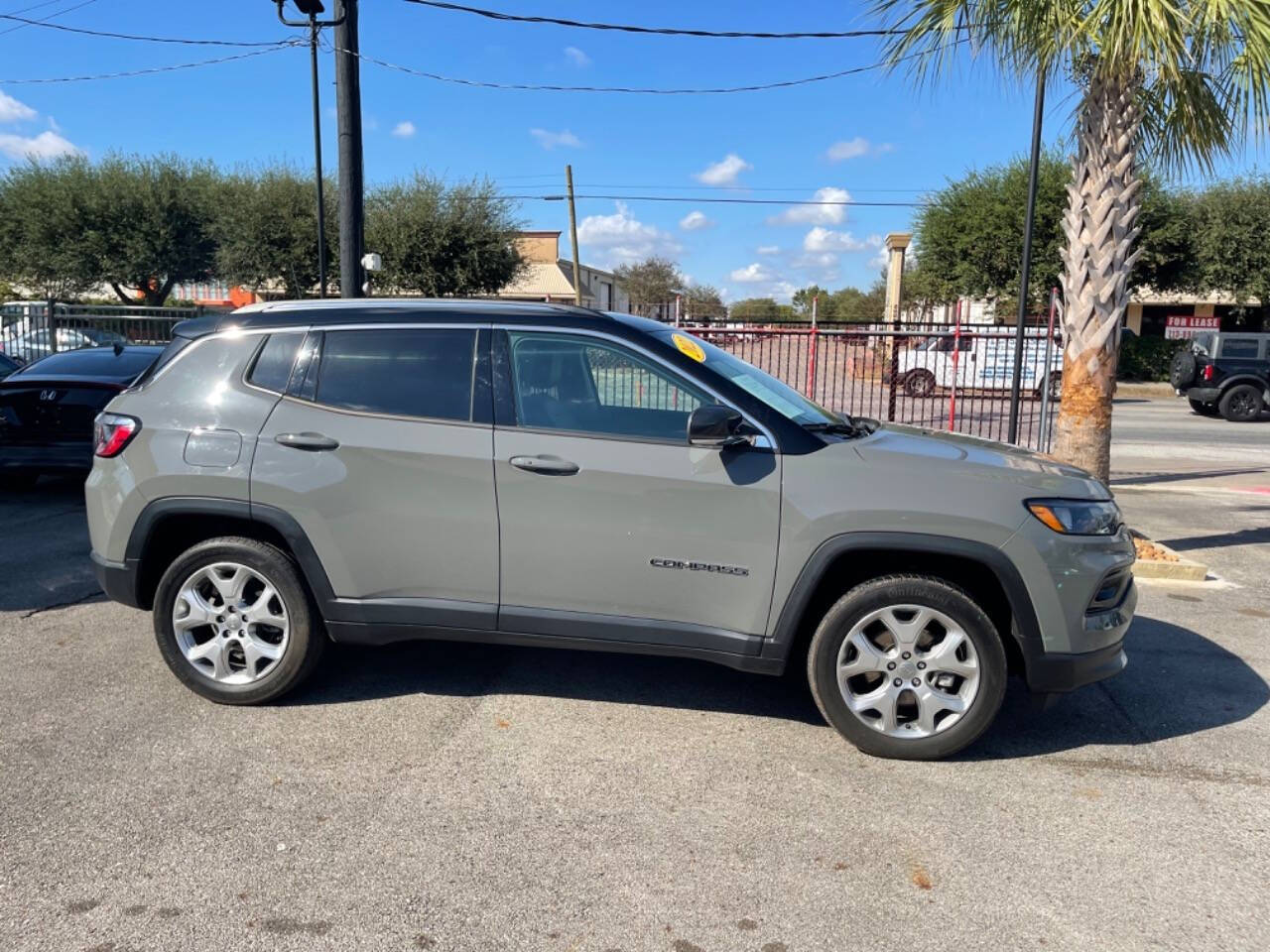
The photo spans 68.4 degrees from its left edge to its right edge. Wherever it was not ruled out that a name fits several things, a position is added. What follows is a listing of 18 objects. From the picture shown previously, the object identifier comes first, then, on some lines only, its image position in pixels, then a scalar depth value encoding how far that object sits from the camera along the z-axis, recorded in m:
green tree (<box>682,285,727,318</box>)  59.05
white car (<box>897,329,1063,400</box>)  19.08
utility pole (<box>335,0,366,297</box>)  9.54
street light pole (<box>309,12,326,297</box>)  17.92
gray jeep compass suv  3.74
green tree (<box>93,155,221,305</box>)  34.56
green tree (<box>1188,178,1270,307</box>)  30.31
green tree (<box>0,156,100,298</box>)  33.94
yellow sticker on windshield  4.12
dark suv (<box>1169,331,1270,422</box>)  20.25
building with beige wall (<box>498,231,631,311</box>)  57.08
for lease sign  33.16
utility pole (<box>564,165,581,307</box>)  34.54
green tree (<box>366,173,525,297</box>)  33.72
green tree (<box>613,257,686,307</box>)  65.94
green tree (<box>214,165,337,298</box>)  33.69
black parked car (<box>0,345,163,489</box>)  8.39
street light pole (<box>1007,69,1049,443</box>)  8.77
